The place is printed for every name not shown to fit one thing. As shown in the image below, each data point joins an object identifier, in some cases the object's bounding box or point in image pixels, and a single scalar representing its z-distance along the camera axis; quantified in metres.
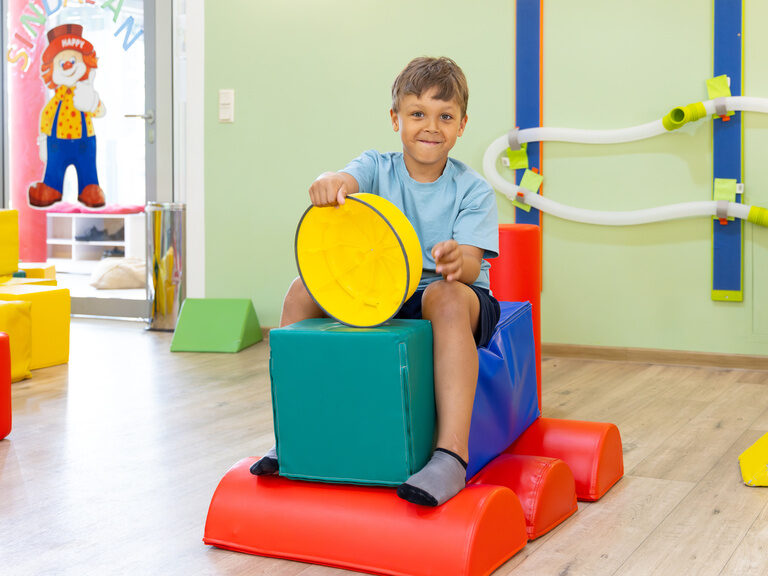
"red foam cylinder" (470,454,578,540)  1.54
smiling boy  1.47
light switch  4.08
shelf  4.80
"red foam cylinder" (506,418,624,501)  1.76
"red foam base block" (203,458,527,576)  1.34
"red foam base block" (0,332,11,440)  2.19
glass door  4.55
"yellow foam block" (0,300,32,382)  2.95
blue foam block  1.62
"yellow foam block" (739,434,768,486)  1.83
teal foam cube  1.41
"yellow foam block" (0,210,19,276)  3.45
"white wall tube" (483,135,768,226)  3.16
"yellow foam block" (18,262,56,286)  3.79
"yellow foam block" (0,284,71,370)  3.21
